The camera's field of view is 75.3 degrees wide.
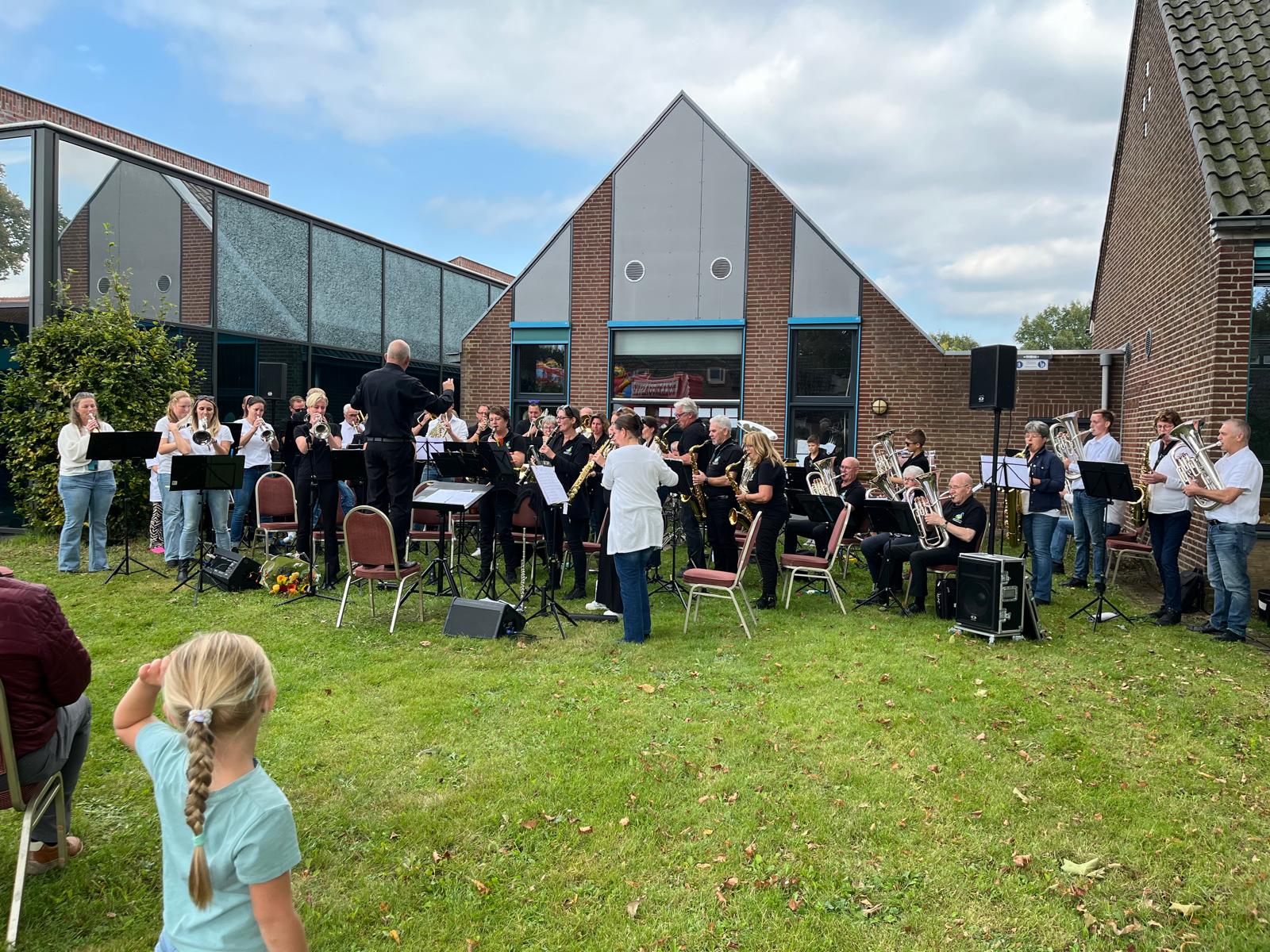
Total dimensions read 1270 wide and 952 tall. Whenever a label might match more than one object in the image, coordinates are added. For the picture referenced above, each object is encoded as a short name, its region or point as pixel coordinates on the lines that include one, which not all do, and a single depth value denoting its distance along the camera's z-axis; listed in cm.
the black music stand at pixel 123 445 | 835
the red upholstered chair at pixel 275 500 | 986
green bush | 1139
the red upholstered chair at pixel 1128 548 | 954
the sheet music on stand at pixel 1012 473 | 963
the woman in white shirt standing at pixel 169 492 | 953
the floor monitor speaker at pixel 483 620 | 728
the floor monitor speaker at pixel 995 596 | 749
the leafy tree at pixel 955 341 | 8406
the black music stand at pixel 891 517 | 832
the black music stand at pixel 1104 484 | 818
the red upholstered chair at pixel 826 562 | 855
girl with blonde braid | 184
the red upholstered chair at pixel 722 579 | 755
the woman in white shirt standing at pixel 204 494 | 939
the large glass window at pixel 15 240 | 1183
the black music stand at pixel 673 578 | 866
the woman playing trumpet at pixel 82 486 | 935
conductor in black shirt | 792
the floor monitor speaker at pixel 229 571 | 876
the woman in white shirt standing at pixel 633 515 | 721
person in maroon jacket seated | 289
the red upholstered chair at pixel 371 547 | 710
